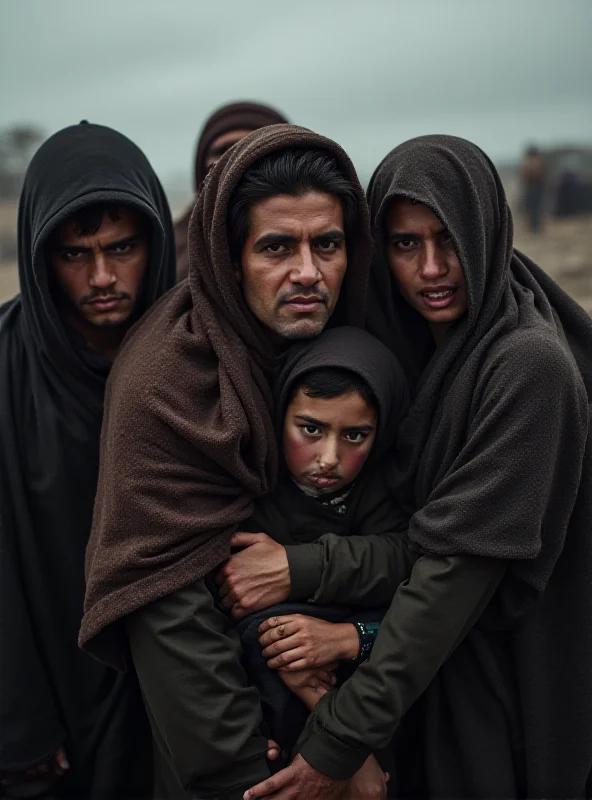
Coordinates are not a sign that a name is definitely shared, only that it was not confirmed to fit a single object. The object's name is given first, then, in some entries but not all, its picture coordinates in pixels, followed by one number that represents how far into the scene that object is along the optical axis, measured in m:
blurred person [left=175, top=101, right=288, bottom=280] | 4.24
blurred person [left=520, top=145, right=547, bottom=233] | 15.97
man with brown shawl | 2.12
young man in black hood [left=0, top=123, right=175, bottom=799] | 2.62
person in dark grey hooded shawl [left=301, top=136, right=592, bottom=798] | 2.05
